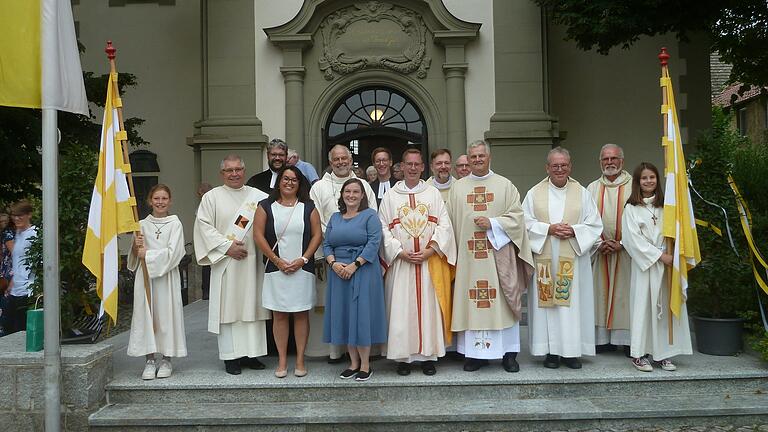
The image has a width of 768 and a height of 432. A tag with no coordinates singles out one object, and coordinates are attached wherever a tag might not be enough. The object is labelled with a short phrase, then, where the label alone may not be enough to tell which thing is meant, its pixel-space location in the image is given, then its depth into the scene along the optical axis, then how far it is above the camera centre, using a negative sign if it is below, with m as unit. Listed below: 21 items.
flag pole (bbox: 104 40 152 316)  5.36 +0.20
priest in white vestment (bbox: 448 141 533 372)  5.47 -0.35
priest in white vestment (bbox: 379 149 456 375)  5.38 -0.33
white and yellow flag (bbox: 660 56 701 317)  5.38 +0.03
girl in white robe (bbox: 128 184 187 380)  5.35 -0.49
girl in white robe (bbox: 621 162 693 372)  5.47 -0.58
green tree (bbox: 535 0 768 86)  8.30 +2.65
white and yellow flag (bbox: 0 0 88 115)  4.51 +1.26
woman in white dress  5.34 -0.20
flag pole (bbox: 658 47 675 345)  5.49 +0.81
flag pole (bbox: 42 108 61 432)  4.48 -0.26
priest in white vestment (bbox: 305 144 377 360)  5.81 +0.24
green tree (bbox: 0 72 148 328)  6.05 +0.73
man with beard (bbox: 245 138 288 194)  5.96 +0.67
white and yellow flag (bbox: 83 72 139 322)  5.15 +0.18
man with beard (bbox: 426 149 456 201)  6.07 +0.52
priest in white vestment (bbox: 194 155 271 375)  5.49 -0.36
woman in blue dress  5.21 -0.43
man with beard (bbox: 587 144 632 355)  5.93 -0.33
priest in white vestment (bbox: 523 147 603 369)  5.54 -0.38
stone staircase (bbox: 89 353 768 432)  4.83 -1.34
